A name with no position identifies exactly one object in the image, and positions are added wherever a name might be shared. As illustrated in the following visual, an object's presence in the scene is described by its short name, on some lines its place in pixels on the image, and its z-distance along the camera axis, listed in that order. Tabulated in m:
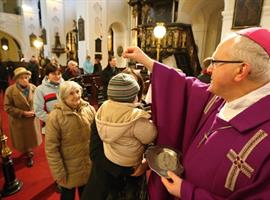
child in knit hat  1.20
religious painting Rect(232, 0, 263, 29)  4.62
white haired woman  1.81
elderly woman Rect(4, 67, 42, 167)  2.96
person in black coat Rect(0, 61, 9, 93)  7.40
